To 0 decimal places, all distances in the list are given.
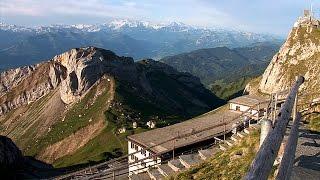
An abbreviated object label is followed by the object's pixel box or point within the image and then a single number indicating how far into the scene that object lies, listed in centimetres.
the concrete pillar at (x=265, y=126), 729
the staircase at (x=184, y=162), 1678
